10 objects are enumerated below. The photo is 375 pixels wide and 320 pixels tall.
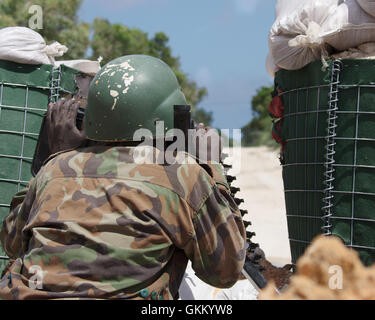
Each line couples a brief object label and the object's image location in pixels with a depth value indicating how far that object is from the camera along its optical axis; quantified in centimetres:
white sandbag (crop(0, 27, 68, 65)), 394
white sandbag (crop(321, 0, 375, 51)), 349
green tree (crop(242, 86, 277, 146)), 2349
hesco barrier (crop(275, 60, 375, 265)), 354
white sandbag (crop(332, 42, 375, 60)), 359
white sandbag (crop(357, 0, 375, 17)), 342
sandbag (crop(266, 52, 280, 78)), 466
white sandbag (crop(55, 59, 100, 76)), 429
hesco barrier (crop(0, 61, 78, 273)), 394
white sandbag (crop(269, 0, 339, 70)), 361
